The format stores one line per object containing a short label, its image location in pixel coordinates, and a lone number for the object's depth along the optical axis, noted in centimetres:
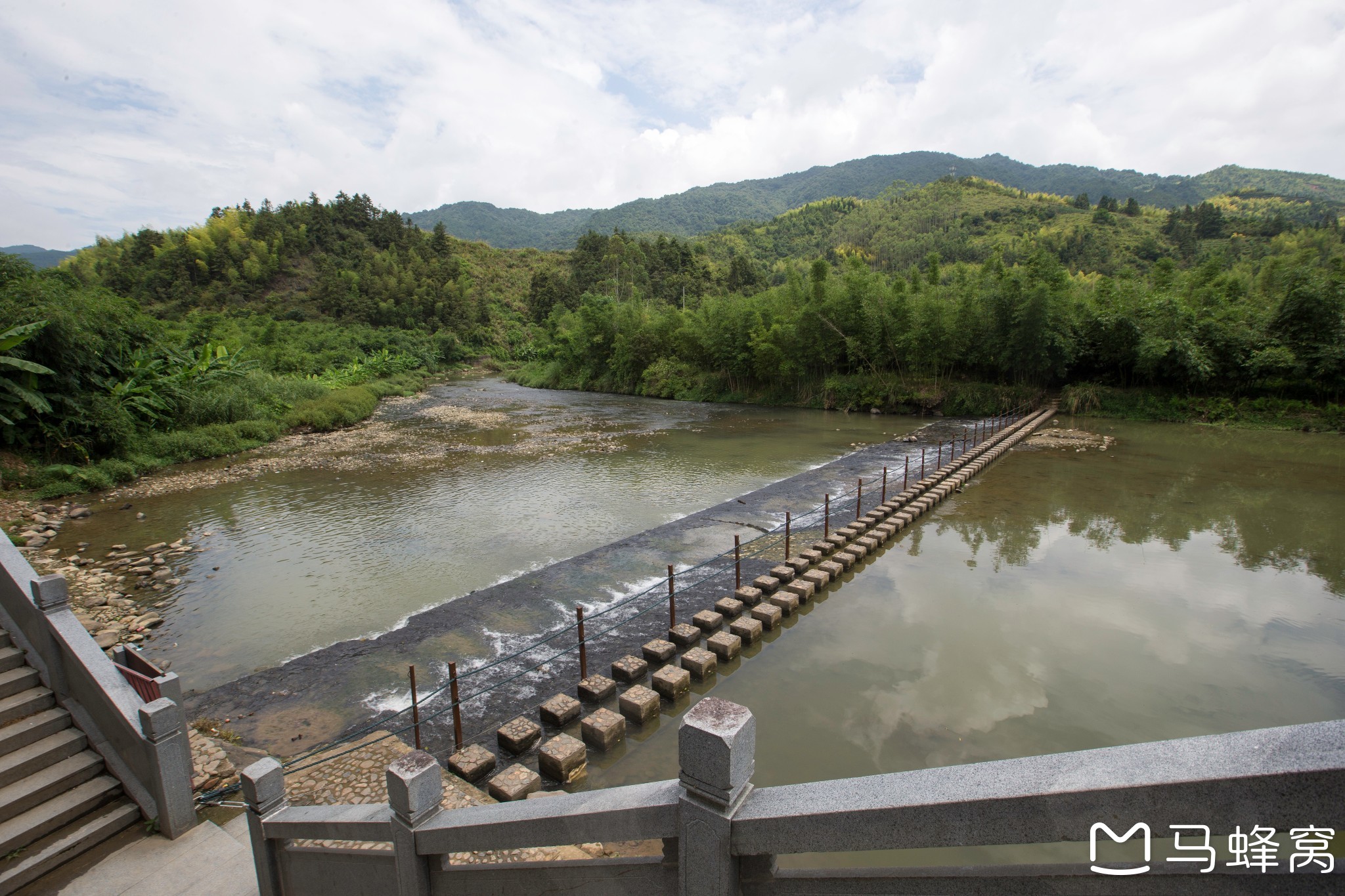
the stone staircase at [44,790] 365
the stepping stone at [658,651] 631
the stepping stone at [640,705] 535
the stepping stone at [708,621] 694
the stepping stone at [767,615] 705
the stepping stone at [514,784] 428
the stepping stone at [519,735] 493
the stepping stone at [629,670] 595
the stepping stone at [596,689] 564
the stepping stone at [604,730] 500
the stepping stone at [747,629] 673
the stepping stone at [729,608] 725
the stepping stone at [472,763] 462
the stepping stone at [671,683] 574
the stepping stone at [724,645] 642
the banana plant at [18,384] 1232
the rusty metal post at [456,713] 468
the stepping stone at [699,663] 609
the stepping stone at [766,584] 788
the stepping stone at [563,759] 462
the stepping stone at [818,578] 802
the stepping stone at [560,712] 530
